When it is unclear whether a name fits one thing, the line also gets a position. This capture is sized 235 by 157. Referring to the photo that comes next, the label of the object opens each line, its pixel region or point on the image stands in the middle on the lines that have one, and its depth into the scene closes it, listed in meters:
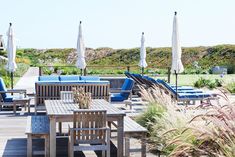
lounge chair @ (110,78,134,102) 11.89
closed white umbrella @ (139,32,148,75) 17.89
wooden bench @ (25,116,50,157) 6.38
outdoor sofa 10.83
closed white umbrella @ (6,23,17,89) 13.14
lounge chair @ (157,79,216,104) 11.98
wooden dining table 6.29
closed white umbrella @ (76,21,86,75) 15.18
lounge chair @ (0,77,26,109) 11.36
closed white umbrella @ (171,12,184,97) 11.77
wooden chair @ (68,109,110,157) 5.97
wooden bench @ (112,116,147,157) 6.39
